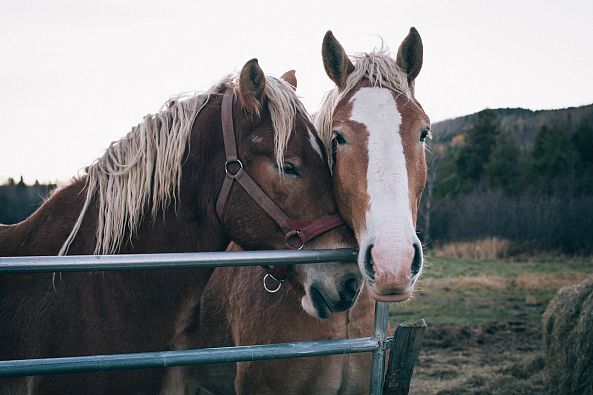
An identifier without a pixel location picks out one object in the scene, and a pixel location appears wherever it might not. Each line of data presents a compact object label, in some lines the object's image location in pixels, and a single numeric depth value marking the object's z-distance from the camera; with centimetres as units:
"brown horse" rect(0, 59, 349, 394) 226
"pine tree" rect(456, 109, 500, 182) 3534
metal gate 167
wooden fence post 222
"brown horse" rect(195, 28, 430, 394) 203
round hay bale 504
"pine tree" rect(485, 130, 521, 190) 3158
